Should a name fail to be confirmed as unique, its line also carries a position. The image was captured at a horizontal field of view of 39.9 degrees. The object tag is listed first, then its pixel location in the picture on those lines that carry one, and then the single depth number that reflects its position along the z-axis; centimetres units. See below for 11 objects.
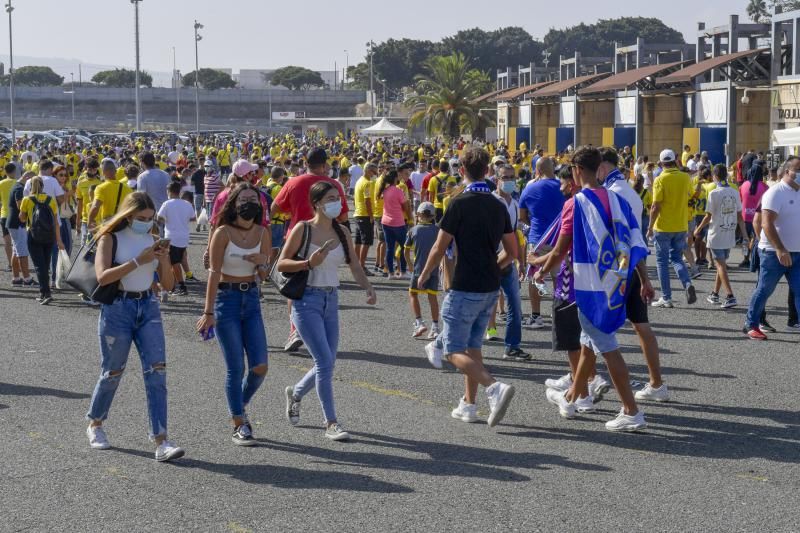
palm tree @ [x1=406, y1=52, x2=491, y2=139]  5706
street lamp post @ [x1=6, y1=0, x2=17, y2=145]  5838
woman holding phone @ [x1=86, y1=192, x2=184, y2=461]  632
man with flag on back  684
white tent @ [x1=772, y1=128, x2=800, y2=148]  1518
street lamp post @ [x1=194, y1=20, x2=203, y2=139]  8862
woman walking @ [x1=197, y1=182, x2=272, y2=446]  658
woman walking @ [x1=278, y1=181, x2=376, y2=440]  675
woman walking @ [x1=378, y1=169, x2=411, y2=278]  1489
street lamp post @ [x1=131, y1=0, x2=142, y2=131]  6047
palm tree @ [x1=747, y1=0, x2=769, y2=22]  12375
